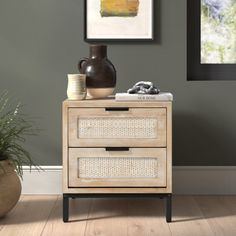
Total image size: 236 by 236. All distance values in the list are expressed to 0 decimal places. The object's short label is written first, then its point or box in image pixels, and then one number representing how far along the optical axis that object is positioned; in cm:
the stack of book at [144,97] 309
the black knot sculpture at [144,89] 316
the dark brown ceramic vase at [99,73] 321
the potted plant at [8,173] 305
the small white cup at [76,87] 311
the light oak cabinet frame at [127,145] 306
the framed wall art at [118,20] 358
